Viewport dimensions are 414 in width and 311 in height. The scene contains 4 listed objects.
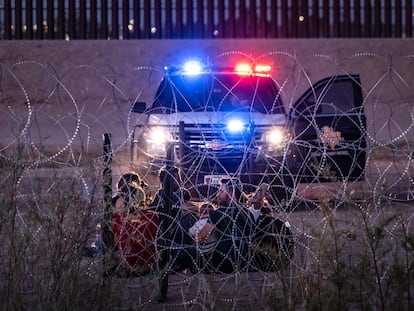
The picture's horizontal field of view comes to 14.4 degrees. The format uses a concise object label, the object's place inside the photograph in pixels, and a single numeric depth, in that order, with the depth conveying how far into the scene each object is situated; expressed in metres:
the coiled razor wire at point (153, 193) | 9.59
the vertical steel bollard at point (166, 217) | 11.29
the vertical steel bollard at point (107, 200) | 10.50
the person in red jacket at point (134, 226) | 11.17
